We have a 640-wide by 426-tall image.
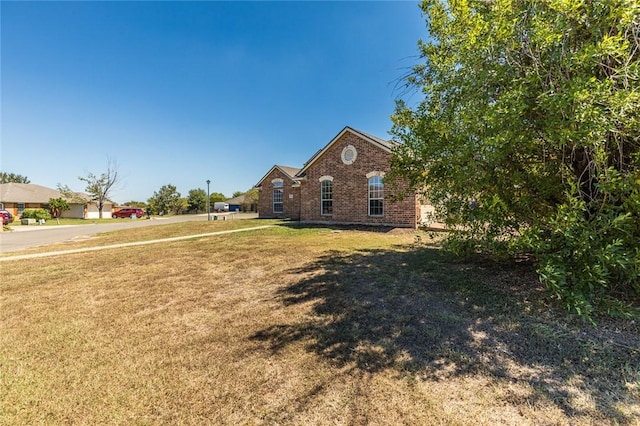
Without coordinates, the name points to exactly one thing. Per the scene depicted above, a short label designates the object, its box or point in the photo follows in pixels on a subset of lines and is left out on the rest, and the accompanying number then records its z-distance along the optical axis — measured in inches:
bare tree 1752.0
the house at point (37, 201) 1546.5
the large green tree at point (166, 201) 2237.9
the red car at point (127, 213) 1739.7
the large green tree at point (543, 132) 132.3
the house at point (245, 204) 2146.9
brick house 620.5
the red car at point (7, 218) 1086.6
